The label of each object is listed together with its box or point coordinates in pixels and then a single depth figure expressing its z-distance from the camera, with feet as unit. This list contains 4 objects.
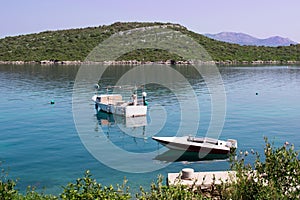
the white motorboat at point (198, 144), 88.74
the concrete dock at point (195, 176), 57.31
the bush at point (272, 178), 36.69
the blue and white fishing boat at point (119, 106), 141.38
